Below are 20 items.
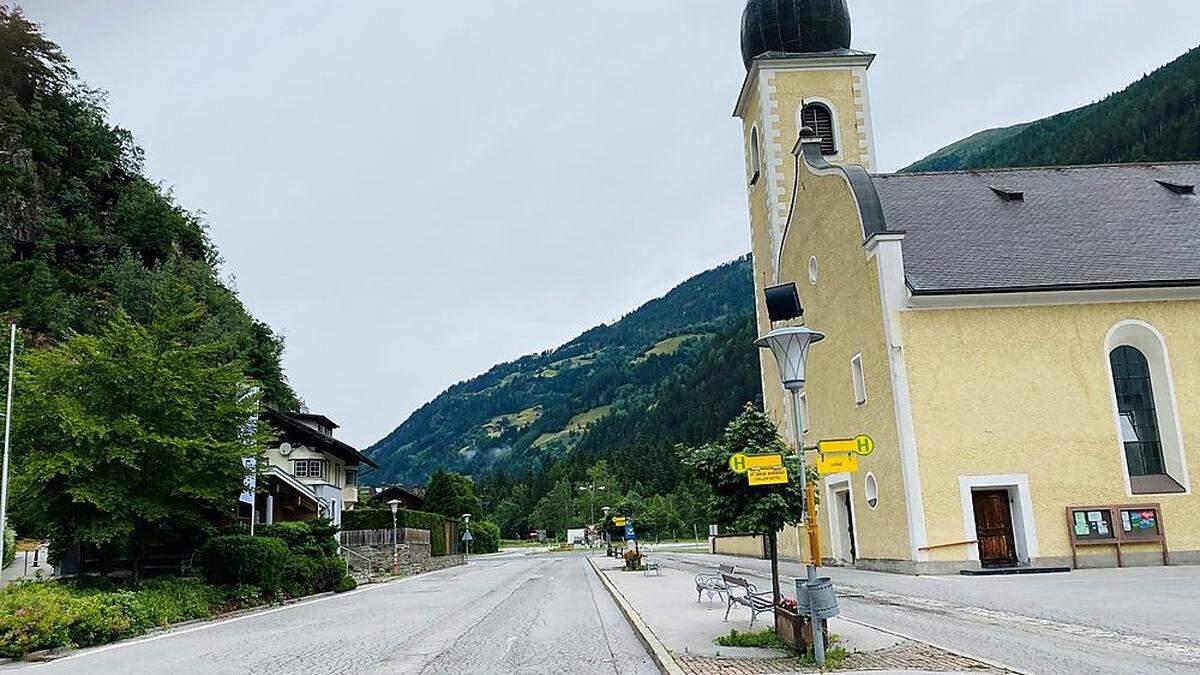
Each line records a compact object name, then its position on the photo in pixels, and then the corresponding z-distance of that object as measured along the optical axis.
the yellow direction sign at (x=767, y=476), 10.98
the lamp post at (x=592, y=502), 112.35
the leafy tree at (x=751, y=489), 11.60
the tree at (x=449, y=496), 110.69
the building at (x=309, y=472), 40.12
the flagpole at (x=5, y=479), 19.30
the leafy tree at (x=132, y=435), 19.11
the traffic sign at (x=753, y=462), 11.06
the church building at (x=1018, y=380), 23.55
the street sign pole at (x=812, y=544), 9.89
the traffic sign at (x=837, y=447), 10.65
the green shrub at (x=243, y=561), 23.05
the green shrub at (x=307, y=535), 27.97
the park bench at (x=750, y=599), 12.21
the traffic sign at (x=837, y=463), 10.52
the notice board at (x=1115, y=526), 23.34
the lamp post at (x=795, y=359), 10.71
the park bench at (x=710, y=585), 16.17
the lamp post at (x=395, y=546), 44.34
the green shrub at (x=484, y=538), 91.12
